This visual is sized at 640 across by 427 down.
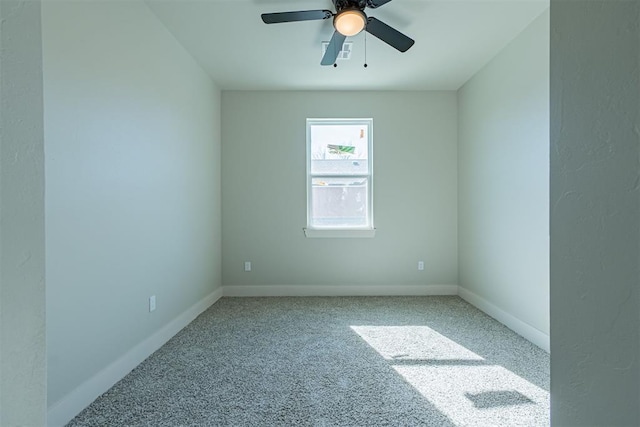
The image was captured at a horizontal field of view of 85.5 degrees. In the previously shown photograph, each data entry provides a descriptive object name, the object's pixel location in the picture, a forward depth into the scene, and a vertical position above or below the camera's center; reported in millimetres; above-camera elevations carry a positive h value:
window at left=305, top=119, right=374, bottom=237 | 4355 +452
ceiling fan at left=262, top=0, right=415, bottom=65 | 2199 +1247
